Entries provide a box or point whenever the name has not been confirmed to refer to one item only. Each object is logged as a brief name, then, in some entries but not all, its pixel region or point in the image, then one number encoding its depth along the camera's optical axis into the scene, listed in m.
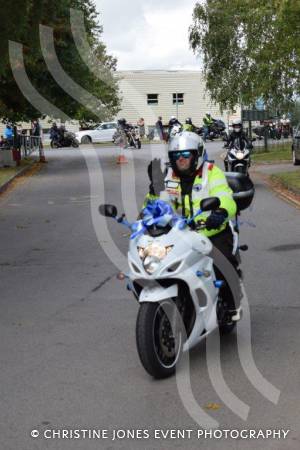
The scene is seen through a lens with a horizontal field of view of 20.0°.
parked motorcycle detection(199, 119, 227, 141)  52.42
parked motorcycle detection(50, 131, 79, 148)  57.12
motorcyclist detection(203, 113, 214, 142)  39.54
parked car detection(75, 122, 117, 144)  62.69
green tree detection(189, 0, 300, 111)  23.92
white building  78.25
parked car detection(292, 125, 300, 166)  28.88
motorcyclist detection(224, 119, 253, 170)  21.97
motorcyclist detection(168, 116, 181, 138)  27.77
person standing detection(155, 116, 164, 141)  38.50
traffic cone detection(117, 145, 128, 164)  34.65
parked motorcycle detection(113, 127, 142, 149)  44.61
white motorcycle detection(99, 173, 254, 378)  6.13
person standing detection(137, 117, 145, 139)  65.75
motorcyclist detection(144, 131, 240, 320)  6.89
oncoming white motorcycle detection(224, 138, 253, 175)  21.75
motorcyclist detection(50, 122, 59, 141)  56.34
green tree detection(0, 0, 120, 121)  25.06
